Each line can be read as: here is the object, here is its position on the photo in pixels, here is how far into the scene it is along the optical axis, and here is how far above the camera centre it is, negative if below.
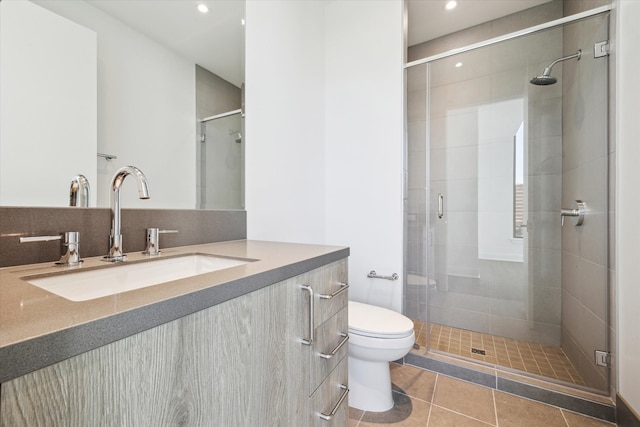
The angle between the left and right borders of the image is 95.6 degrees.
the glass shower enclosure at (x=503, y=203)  1.81 +0.07
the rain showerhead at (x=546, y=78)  1.85 +0.91
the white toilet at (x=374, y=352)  1.39 -0.68
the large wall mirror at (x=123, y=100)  0.79 +0.39
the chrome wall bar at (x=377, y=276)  1.97 -0.44
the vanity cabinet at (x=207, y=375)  0.34 -0.27
